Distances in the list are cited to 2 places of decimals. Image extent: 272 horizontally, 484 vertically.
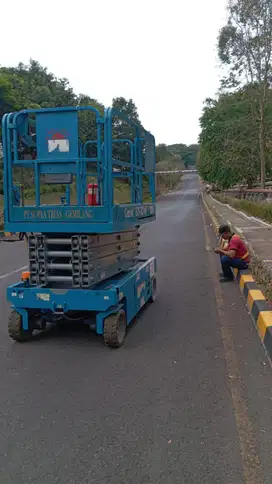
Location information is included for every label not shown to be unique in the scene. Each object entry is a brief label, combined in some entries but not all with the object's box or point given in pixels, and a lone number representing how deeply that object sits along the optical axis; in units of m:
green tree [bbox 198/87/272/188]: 29.33
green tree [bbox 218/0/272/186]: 21.05
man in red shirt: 8.17
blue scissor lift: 4.79
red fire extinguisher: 4.99
